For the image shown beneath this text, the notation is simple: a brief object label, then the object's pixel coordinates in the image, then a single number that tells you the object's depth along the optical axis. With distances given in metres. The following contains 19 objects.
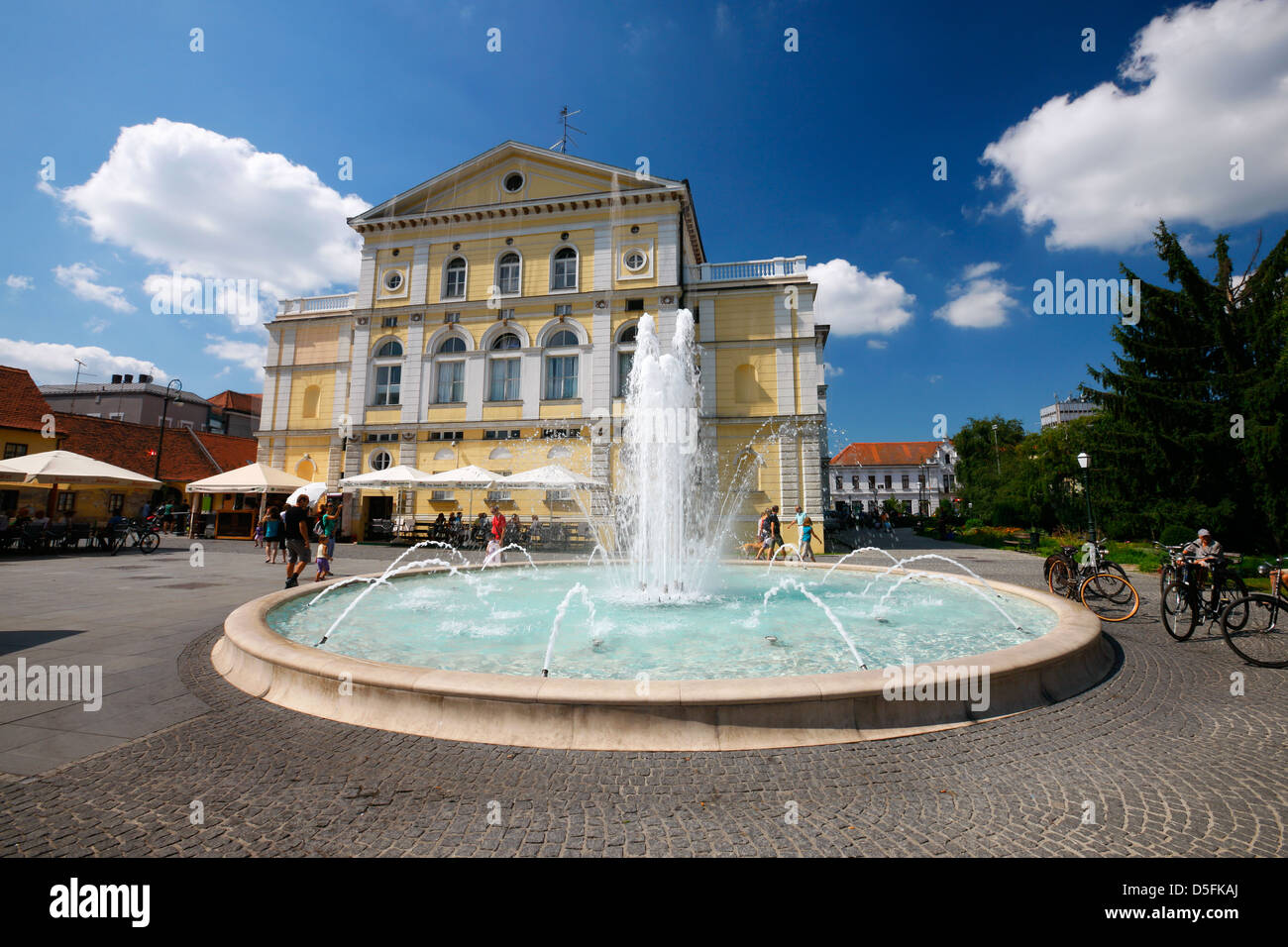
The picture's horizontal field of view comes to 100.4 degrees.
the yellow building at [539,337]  26.89
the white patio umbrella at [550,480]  20.84
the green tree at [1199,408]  18.88
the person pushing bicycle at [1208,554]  7.42
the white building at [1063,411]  110.41
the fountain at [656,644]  3.95
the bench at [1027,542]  25.51
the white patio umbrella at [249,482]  21.80
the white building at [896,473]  89.62
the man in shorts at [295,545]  10.30
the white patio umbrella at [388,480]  22.48
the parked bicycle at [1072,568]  9.69
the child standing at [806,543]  15.88
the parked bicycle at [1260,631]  6.29
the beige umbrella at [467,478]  22.19
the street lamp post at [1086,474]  17.67
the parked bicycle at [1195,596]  7.37
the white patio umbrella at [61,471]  17.36
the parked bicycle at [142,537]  19.14
